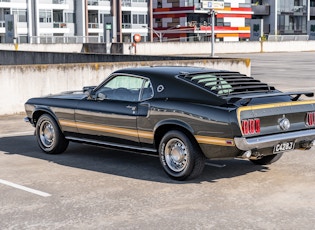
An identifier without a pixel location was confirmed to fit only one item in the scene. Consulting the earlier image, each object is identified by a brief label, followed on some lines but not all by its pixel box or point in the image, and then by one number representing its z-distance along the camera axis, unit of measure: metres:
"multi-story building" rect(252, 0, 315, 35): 101.19
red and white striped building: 89.00
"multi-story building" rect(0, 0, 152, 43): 75.88
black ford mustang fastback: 7.49
